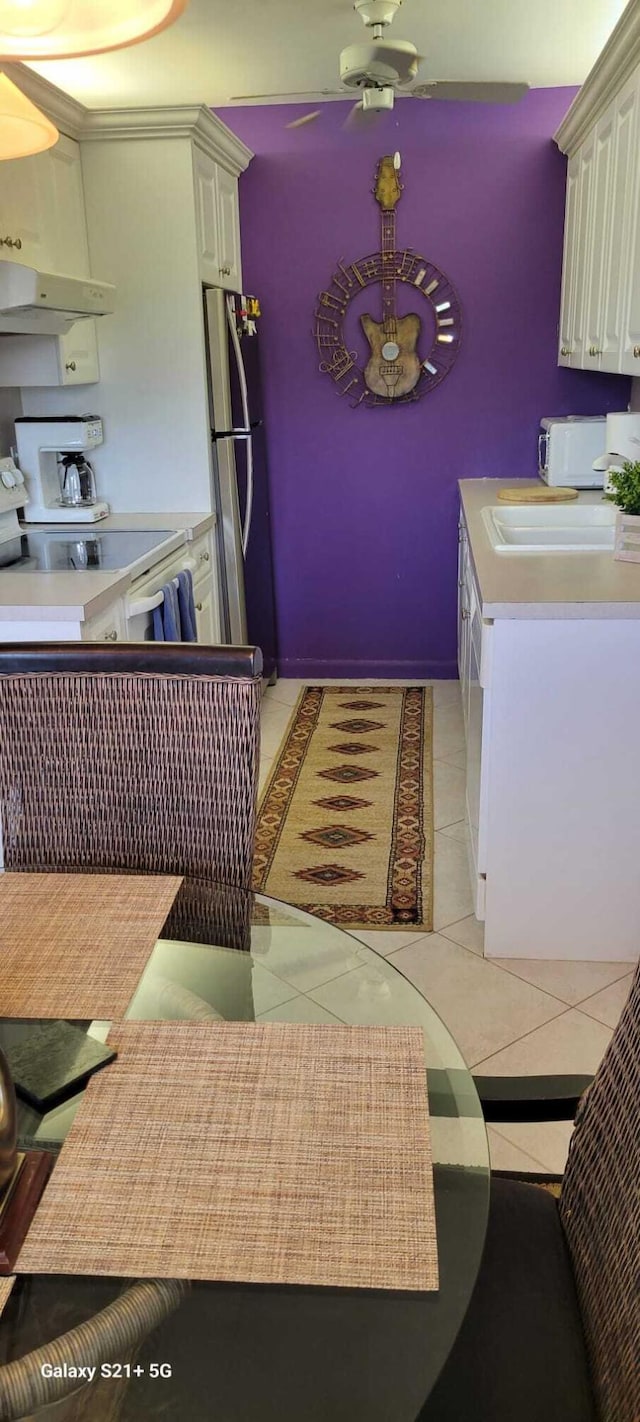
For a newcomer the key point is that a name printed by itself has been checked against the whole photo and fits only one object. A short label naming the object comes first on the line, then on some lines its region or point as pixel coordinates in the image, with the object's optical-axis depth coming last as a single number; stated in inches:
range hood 110.1
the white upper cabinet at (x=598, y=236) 132.2
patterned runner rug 116.3
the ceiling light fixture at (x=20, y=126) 55.2
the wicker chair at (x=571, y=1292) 37.2
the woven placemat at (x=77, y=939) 46.8
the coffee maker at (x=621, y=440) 138.9
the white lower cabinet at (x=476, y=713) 98.5
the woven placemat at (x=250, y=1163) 33.9
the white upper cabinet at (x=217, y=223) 150.8
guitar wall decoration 174.7
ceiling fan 108.0
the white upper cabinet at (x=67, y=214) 137.3
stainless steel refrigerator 154.1
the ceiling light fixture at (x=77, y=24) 39.4
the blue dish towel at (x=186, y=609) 134.7
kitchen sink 119.9
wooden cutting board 150.9
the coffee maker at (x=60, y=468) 145.6
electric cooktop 119.3
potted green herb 108.3
